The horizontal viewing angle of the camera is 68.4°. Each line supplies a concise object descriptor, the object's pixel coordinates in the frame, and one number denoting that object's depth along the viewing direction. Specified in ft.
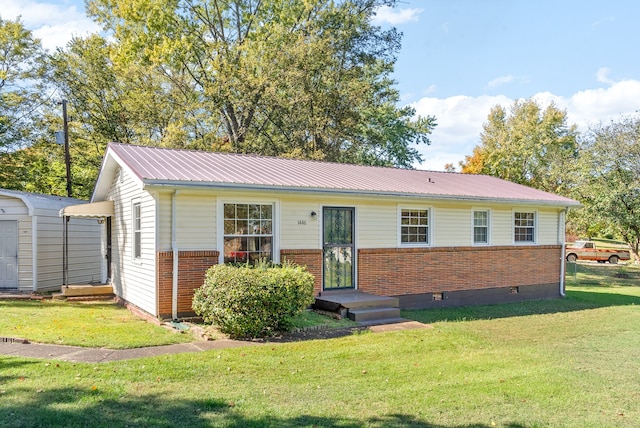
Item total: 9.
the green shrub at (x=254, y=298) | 24.98
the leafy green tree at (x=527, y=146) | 108.88
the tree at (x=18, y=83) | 72.38
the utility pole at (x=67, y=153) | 61.46
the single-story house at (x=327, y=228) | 29.30
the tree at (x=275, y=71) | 72.49
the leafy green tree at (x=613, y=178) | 69.51
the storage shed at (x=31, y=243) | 42.29
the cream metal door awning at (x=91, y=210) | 38.34
